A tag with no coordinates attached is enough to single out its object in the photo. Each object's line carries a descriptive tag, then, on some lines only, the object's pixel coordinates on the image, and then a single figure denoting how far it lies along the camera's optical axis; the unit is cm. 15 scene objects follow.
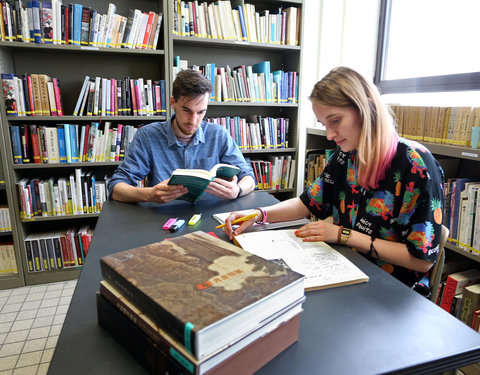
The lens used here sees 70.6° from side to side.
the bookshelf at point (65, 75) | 227
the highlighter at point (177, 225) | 113
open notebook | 81
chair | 104
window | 221
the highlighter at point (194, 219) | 120
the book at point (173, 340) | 47
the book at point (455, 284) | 173
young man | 157
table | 56
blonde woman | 99
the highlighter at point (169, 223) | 115
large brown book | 46
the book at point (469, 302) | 163
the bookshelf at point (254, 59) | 262
